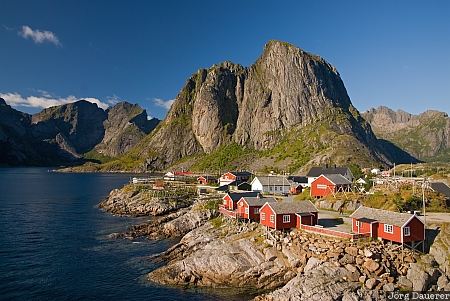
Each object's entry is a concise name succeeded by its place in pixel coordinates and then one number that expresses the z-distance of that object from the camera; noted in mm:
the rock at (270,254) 45906
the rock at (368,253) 40844
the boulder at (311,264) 41594
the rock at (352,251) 41844
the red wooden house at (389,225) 43000
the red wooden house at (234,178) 119481
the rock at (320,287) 36281
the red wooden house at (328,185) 75250
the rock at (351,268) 39438
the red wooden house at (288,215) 51094
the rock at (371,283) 37375
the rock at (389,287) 37062
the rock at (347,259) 40750
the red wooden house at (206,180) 131412
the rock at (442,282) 38141
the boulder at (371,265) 39231
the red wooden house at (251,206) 58875
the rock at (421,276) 37688
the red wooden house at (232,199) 68688
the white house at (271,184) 92500
